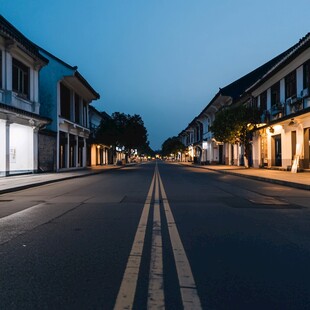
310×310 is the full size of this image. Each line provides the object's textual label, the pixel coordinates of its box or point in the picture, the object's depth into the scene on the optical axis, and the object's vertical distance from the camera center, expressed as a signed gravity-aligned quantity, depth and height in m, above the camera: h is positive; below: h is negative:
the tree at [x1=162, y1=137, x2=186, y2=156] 101.88 +3.89
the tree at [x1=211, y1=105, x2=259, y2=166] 33.56 +3.38
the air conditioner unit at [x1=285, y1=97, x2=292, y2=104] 27.48 +4.54
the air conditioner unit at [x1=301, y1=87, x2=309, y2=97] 24.29 +4.57
